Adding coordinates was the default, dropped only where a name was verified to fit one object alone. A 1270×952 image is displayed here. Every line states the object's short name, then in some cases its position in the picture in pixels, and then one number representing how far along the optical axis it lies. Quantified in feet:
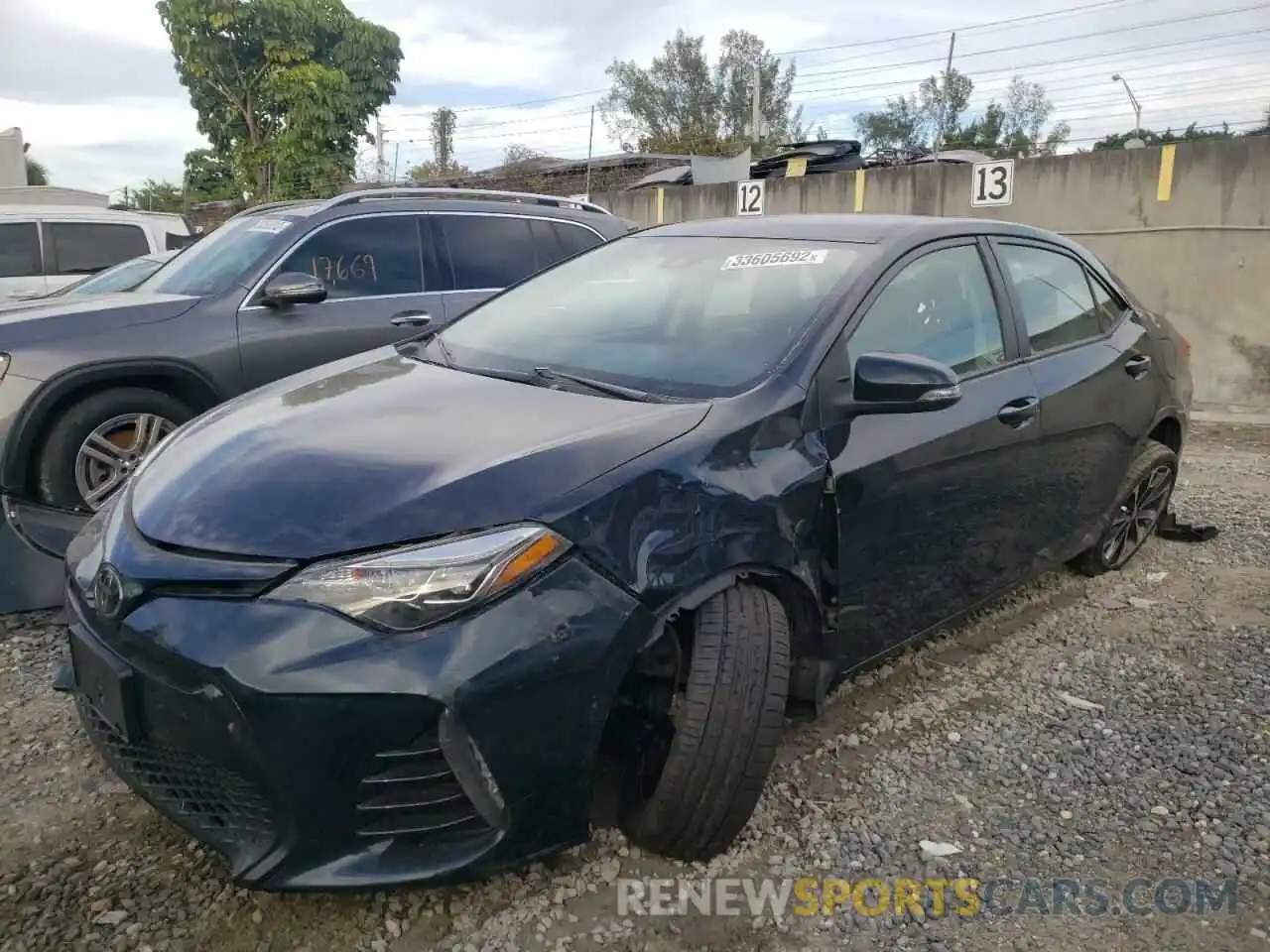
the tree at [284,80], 64.59
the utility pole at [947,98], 61.05
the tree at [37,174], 118.01
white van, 30.71
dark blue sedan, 6.48
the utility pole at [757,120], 77.60
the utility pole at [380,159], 76.02
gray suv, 13.41
